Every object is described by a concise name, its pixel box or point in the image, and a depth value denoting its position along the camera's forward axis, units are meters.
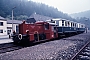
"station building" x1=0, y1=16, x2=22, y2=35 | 38.56
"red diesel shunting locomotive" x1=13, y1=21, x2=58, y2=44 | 12.52
